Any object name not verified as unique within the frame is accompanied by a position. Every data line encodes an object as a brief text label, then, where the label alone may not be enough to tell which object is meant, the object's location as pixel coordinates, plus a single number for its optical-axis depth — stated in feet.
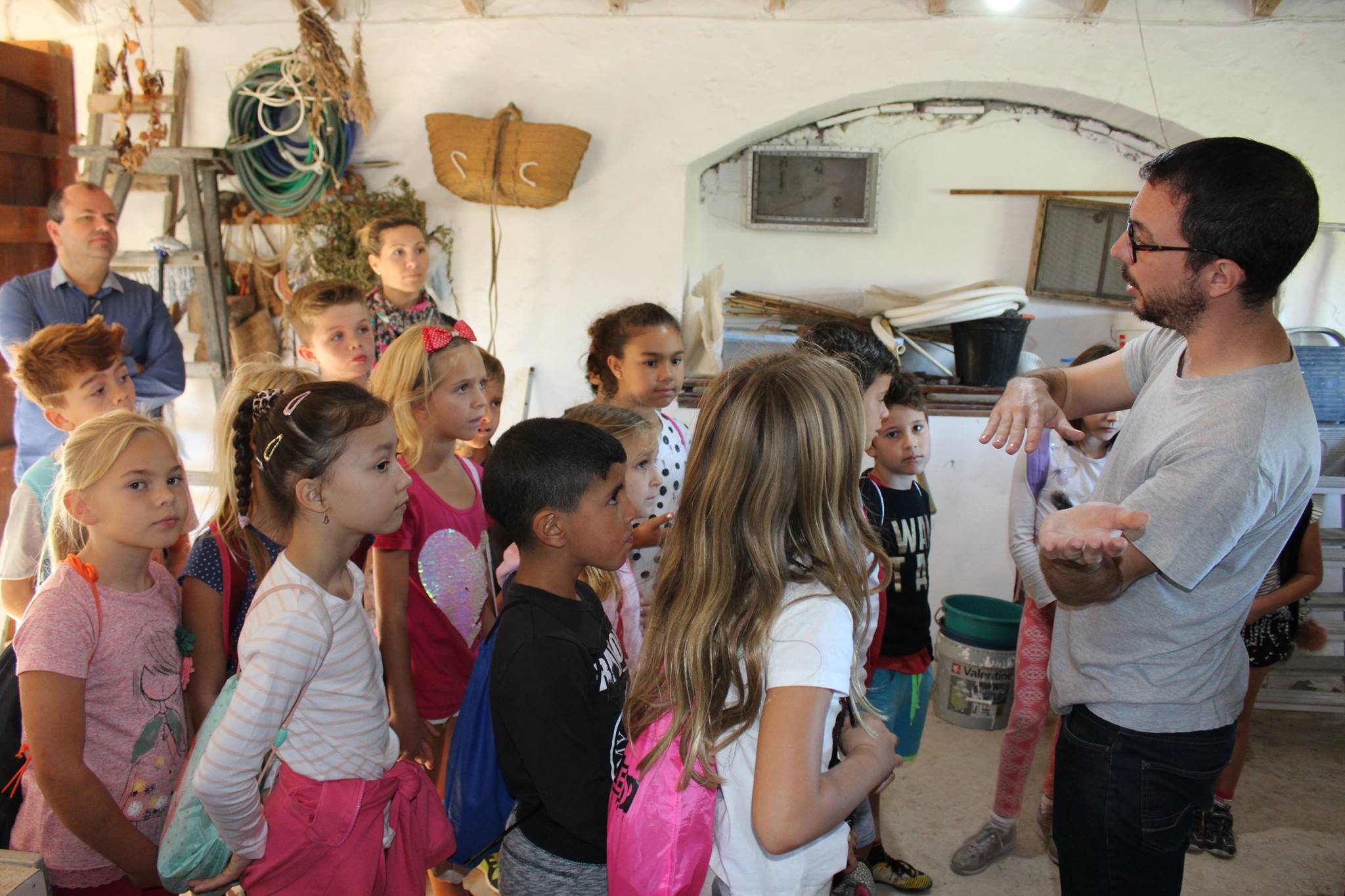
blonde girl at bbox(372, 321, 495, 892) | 6.97
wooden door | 14.56
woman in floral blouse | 12.29
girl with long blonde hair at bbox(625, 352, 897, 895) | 4.12
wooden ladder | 13.66
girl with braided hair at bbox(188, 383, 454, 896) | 5.01
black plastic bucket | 14.37
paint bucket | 11.27
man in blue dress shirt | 10.96
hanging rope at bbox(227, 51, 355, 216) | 13.75
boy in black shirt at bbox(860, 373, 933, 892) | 8.31
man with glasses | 4.95
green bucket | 10.92
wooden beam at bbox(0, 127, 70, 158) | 14.44
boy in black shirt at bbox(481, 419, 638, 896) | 4.98
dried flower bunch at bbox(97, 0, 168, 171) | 13.15
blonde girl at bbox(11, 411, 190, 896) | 5.20
